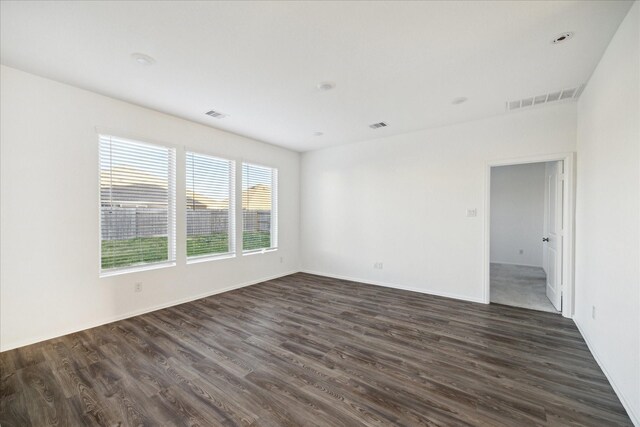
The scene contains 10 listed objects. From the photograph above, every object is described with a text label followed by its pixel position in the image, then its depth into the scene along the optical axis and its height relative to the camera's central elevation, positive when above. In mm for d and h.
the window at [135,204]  3416 +73
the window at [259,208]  5184 +35
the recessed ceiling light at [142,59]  2475 +1447
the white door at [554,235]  3680 -361
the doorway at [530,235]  3553 -512
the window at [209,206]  4300 +60
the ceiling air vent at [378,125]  4391 +1432
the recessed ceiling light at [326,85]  3002 +1443
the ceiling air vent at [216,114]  3871 +1432
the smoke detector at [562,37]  2162 +1450
